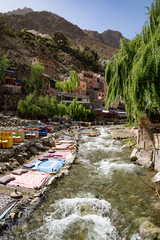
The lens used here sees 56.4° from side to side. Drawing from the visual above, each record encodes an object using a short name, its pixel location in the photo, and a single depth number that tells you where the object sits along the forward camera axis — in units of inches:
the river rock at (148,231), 154.1
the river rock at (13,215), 176.0
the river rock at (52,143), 574.6
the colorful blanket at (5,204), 178.5
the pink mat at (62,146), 554.3
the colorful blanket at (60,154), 448.0
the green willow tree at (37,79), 1620.6
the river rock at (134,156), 407.4
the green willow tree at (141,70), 232.2
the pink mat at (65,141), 669.0
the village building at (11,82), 1415.7
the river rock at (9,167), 316.1
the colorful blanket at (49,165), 326.7
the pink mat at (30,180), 253.1
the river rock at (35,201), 208.6
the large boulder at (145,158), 346.9
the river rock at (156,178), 277.3
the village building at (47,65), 2143.2
